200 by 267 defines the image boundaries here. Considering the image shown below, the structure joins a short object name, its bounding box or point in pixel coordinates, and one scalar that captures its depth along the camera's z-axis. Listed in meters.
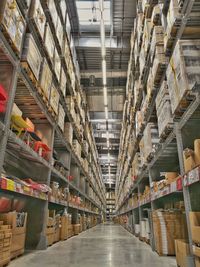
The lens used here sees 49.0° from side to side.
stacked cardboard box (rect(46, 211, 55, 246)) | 4.69
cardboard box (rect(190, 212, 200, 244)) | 2.13
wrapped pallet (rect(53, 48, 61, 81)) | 5.11
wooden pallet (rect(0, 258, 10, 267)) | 2.62
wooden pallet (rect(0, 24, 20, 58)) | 2.70
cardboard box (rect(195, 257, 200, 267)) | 2.15
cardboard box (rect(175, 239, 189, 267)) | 2.45
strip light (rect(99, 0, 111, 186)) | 6.80
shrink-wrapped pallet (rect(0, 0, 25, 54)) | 2.74
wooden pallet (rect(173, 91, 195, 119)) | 2.51
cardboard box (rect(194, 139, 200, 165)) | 2.30
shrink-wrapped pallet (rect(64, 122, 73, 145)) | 6.99
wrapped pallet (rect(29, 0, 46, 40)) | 3.68
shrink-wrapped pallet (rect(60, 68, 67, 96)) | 5.76
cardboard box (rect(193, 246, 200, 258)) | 2.09
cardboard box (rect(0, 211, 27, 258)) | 3.11
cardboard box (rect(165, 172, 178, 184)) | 3.58
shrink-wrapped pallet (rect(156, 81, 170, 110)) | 3.42
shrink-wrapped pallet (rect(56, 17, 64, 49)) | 5.23
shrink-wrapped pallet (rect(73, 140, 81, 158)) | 8.48
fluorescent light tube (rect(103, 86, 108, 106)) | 10.59
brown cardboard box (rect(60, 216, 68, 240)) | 6.06
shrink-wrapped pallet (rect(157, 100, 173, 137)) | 3.20
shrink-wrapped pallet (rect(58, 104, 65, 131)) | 5.71
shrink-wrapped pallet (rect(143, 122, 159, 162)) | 4.44
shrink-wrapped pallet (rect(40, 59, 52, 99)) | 4.18
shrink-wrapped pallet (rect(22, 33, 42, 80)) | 3.47
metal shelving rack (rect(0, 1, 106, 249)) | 2.91
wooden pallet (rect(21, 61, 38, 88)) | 3.38
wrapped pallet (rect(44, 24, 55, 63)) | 4.40
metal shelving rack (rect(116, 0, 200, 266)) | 2.42
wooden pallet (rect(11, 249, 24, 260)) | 3.17
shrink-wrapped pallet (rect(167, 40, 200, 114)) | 2.52
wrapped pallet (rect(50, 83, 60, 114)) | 4.93
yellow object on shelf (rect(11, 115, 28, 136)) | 3.44
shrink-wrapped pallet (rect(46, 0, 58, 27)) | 4.53
